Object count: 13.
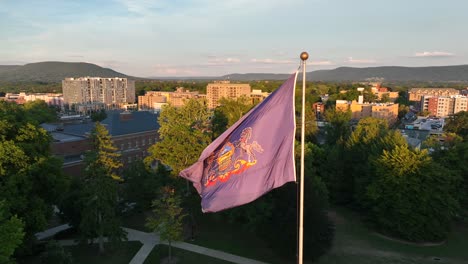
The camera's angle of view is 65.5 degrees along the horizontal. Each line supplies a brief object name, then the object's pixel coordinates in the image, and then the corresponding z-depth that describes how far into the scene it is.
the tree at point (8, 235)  16.55
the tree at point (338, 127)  54.03
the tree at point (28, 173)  23.66
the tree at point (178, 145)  32.44
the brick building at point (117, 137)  45.94
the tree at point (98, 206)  26.20
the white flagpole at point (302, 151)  9.17
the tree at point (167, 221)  24.97
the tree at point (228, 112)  50.62
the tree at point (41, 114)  73.19
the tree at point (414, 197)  29.45
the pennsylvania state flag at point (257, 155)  9.79
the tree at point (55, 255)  22.78
